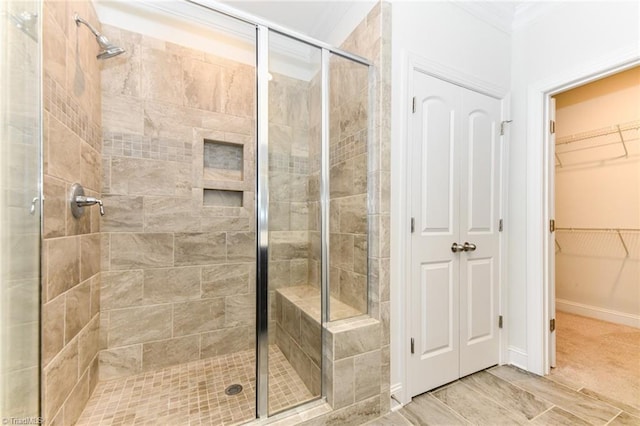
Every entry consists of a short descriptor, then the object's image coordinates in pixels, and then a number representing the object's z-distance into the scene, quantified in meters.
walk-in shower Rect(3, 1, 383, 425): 1.38
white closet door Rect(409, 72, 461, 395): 1.70
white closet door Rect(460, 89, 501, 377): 1.88
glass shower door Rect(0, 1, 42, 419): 0.91
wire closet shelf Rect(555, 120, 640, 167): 2.77
